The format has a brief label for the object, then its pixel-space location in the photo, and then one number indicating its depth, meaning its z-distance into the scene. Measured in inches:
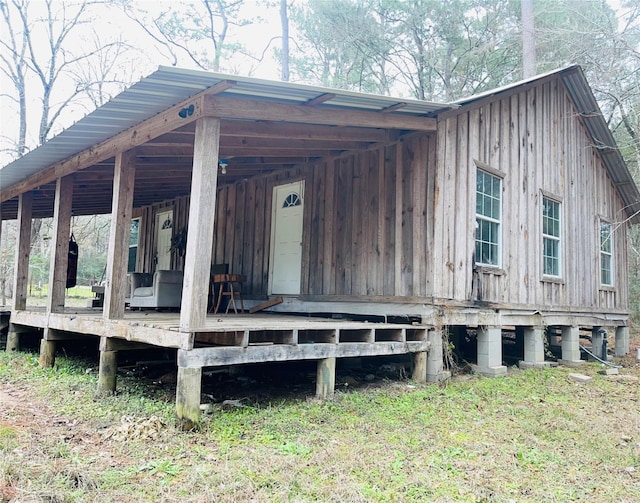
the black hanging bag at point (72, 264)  360.3
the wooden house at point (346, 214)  181.6
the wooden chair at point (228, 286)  317.7
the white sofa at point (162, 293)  341.7
